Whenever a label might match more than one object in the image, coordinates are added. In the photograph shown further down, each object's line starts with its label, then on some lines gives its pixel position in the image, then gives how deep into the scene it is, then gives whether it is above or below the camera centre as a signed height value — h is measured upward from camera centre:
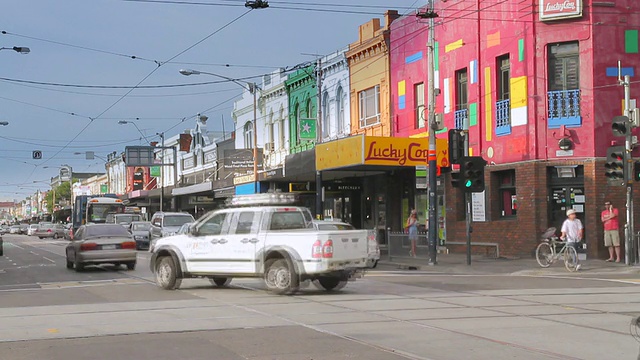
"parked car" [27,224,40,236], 84.12 -1.50
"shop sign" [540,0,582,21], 24.55 +6.74
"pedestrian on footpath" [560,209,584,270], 22.06 -0.47
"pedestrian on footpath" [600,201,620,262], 23.11 -0.44
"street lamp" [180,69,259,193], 37.53 +3.59
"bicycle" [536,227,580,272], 22.26 -1.11
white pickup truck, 14.92 -0.75
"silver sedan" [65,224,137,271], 23.33 -0.98
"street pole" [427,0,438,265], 24.20 +1.52
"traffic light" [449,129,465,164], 24.03 +2.19
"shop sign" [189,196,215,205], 56.25 +1.16
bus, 50.84 +0.54
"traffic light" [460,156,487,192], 23.58 +1.26
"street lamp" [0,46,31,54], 28.86 +6.41
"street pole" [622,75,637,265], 21.80 +0.33
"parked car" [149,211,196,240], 34.25 -0.31
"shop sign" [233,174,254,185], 42.37 +2.08
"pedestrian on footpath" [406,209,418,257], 26.34 -0.72
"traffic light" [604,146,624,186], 21.80 +1.39
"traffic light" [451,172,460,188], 23.80 +1.12
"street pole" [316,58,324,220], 31.93 +3.65
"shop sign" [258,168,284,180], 37.56 +2.11
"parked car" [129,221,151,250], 39.62 -0.86
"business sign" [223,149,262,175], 46.38 +3.37
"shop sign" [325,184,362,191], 37.49 +1.38
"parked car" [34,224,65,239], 71.56 -1.45
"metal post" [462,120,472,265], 23.62 -0.28
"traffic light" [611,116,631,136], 21.78 +2.53
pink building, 24.53 +3.74
